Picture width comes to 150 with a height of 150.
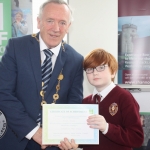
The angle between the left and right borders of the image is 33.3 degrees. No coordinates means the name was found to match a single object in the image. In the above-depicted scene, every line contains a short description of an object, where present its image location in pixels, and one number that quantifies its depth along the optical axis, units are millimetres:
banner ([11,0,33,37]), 2641
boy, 1541
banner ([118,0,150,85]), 2619
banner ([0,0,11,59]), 2637
